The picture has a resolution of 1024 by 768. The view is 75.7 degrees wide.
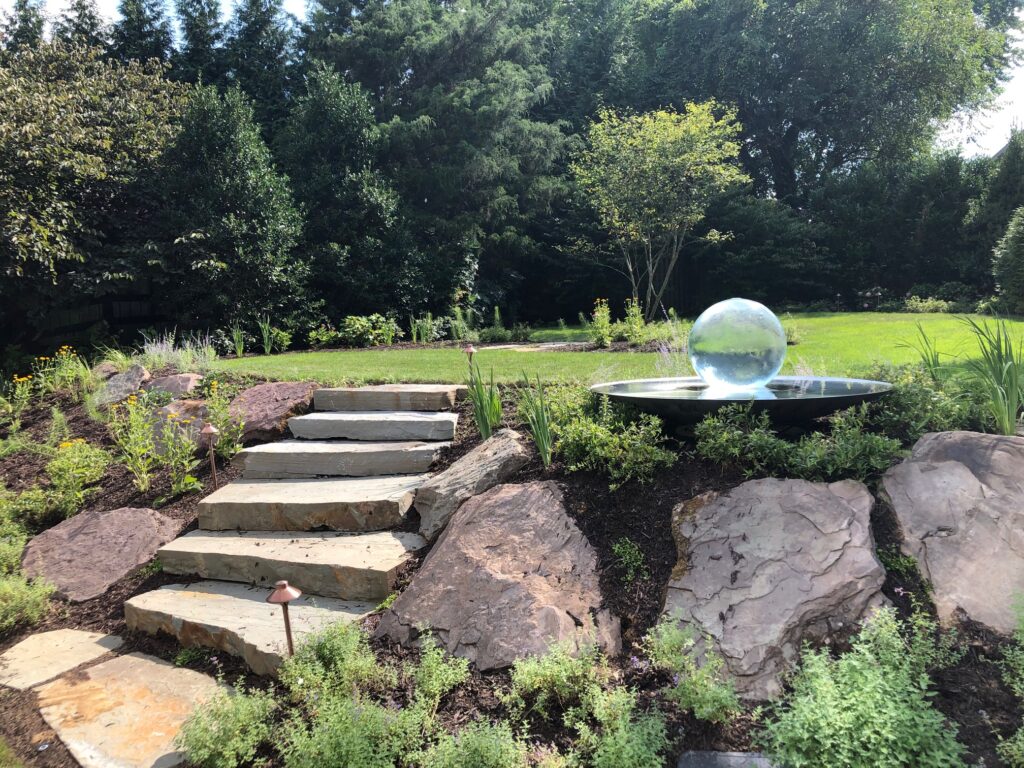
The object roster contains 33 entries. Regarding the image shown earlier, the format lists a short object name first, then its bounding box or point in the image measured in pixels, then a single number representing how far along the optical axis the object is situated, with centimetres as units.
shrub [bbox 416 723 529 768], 218
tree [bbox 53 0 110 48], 1538
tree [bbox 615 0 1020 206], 1925
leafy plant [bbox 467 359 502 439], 437
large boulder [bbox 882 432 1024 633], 263
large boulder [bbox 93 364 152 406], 647
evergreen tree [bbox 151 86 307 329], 1091
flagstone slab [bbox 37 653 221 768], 261
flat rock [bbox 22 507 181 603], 419
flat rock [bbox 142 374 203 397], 629
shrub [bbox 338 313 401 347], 1167
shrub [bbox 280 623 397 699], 266
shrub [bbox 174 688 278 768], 241
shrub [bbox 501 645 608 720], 249
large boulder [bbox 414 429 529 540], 377
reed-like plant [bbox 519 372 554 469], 375
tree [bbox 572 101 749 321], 1354
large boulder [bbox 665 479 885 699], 258
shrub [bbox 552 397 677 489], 342
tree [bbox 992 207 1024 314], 1209
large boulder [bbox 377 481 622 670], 283
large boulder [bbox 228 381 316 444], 538
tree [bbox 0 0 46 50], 1439
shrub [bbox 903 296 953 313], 1402
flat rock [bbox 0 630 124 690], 321
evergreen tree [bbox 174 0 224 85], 1658
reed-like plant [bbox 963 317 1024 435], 337
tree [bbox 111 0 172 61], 1611
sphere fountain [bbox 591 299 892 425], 336
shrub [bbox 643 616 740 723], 228
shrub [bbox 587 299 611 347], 976
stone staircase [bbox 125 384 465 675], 336
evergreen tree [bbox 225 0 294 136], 1670
